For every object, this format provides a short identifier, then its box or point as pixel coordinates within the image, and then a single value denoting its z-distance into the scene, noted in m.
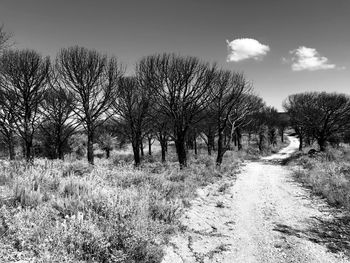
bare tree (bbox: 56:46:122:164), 13.45
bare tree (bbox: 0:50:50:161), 13.81
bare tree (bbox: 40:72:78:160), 15.88
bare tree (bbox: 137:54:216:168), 13.20
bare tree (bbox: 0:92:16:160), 14.73
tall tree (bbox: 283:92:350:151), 24.11
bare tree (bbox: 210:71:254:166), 16.03
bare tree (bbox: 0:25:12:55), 9.64
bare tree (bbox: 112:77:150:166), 16.91
